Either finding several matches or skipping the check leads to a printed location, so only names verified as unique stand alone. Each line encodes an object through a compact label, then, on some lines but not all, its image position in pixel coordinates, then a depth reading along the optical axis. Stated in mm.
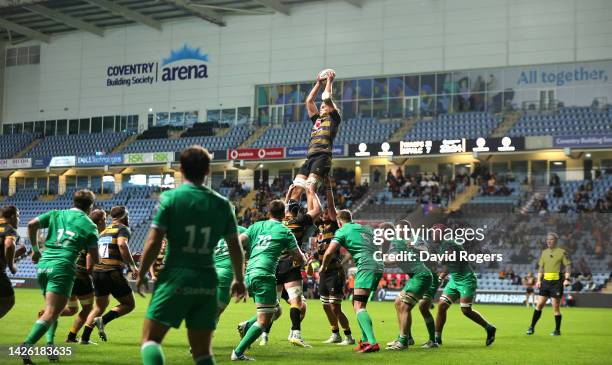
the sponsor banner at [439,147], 46750
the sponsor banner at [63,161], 61219
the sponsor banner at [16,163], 63191
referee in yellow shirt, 20250
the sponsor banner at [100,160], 59844
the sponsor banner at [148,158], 57469
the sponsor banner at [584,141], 44250
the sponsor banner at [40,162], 62438
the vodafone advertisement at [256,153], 53312
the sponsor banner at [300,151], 51688
